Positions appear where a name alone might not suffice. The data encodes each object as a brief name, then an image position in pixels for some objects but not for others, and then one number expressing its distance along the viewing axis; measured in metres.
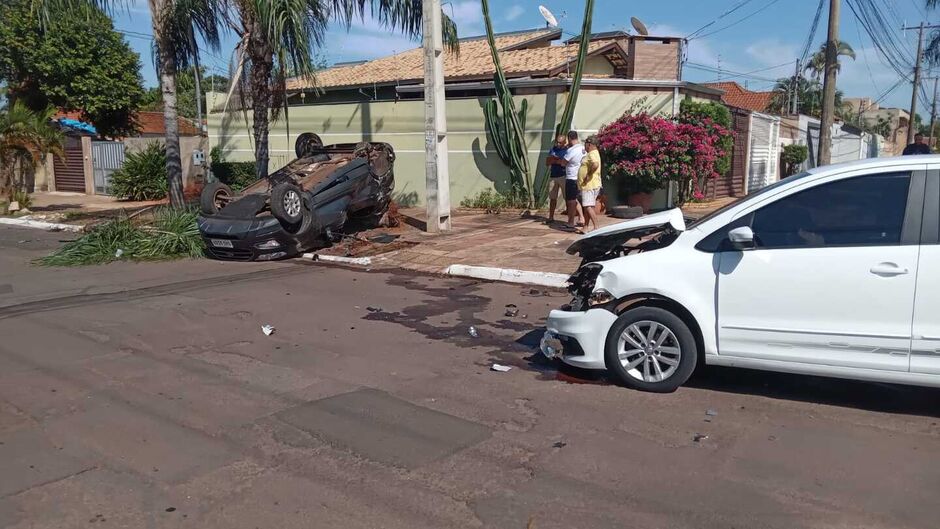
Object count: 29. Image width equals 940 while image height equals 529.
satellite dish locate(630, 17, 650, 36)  20.82
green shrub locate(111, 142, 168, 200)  24.95
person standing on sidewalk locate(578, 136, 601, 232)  13.07
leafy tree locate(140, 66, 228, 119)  52.31
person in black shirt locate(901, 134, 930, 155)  11.61
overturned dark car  12.31
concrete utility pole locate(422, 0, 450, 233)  13.72
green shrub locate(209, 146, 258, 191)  22.98
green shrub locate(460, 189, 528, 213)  17.95
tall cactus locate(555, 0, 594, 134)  15.91
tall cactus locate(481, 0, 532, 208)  17.52
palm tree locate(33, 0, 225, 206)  16.08
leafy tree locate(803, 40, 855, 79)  27.20
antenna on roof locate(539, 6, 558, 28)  20.86
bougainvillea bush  15.75
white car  5.00
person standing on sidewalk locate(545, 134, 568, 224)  14.26
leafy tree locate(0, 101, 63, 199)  20.89
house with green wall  17.22
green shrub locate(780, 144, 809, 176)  27.50
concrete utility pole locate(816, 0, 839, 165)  15.51
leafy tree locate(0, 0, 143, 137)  28.84
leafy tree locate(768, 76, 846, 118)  52.06
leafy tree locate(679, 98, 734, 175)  16.45
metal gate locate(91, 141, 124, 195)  26.94
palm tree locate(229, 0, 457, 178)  13.88
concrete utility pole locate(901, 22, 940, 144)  44.47
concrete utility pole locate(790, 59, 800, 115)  44.82
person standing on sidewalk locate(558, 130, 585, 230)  13.61
